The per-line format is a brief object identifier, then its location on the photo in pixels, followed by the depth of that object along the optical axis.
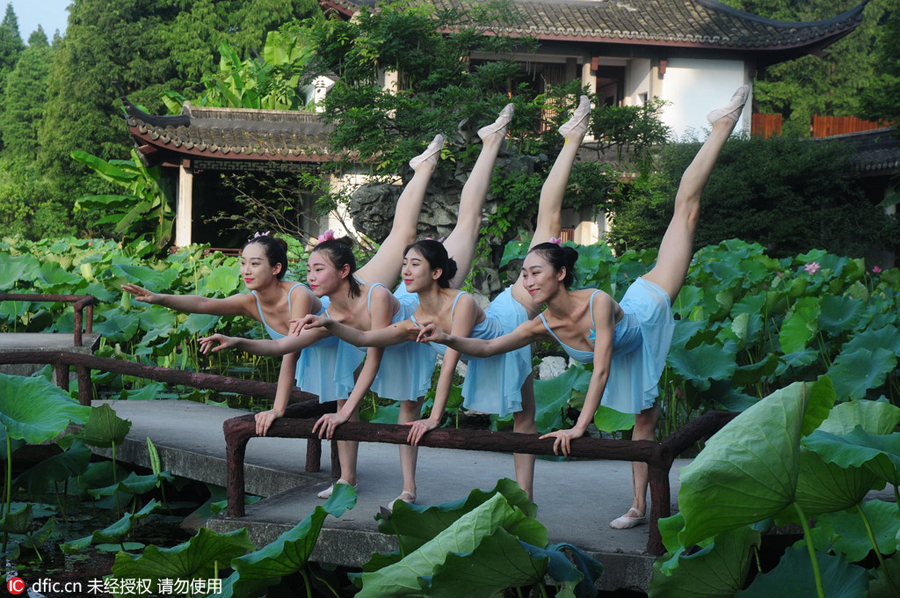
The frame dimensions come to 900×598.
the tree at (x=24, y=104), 30.52
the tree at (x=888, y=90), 11.39
